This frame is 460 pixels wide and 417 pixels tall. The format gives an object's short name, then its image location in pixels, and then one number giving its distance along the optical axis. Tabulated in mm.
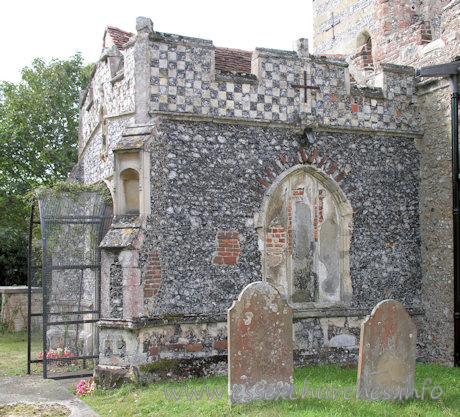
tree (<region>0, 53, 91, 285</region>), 18875
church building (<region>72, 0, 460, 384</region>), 9125
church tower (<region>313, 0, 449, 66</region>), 12439
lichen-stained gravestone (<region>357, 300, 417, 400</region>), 7230
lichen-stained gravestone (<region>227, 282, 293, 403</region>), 7023
